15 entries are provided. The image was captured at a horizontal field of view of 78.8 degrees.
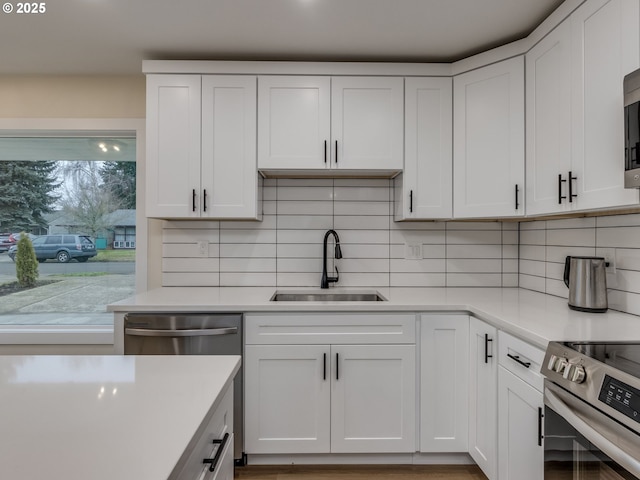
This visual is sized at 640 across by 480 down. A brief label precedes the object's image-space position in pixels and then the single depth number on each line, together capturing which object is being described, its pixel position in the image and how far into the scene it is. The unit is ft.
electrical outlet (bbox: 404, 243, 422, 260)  8.82
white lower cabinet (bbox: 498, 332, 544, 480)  4.71
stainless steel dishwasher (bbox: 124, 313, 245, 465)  6.58
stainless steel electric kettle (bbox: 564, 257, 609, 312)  5.77
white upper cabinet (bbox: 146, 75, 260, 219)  7.60
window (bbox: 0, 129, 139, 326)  9.15
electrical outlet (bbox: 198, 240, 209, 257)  8.75
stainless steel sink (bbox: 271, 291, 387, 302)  8.41
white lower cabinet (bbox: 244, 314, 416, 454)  6.68
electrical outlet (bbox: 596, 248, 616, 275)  6.01
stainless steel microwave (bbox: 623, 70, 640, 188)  4.10
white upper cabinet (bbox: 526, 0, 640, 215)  4.59
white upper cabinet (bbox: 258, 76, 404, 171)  7.60
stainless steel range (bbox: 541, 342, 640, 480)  3.08
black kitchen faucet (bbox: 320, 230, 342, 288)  8.32
